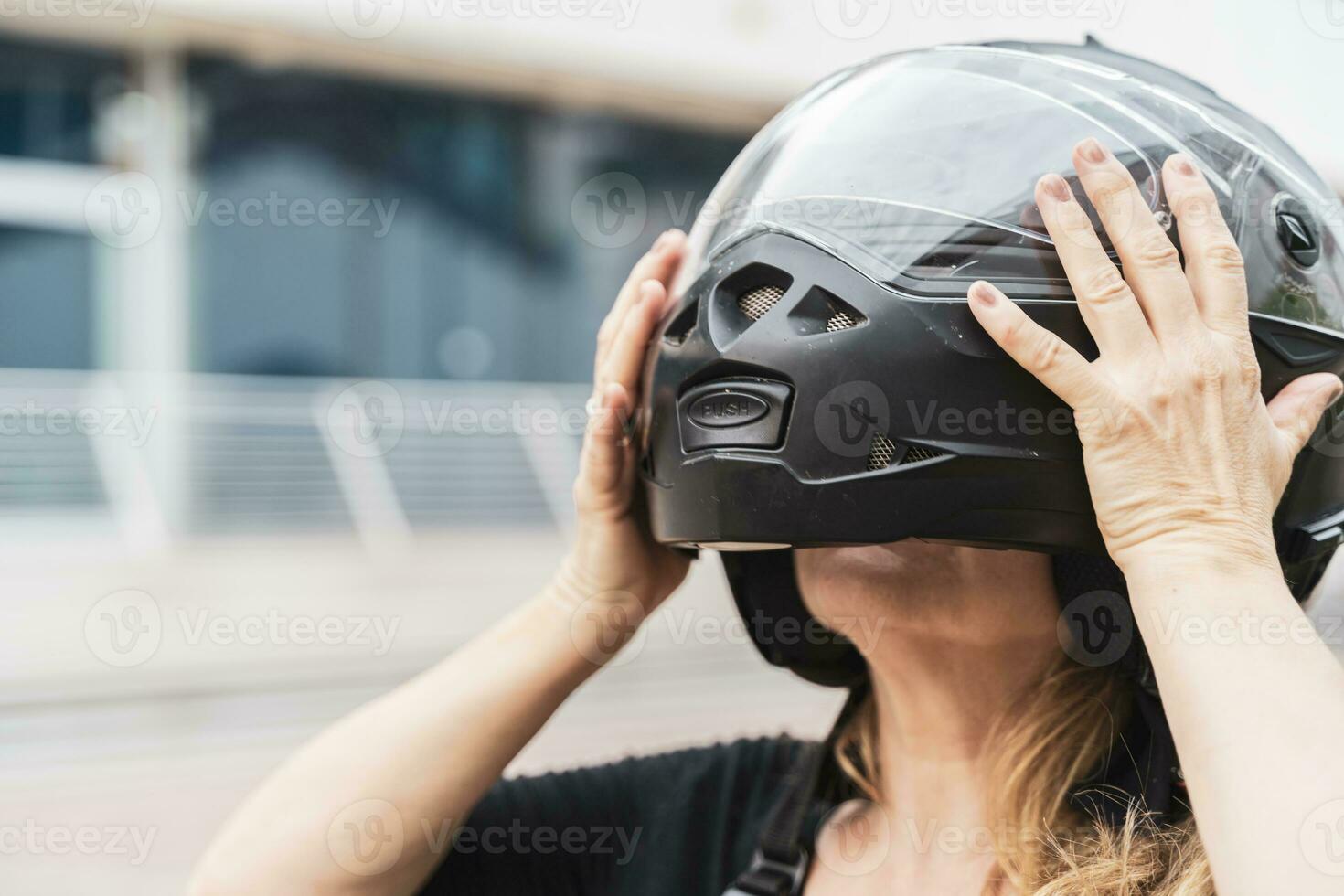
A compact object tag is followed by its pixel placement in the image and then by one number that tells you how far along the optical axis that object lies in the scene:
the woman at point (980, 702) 1.47
